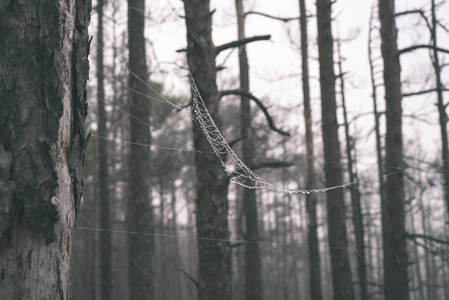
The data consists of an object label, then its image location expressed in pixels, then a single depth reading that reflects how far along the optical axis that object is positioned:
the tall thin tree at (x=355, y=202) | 14.55
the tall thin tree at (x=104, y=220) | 11.06
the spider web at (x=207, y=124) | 5.04
